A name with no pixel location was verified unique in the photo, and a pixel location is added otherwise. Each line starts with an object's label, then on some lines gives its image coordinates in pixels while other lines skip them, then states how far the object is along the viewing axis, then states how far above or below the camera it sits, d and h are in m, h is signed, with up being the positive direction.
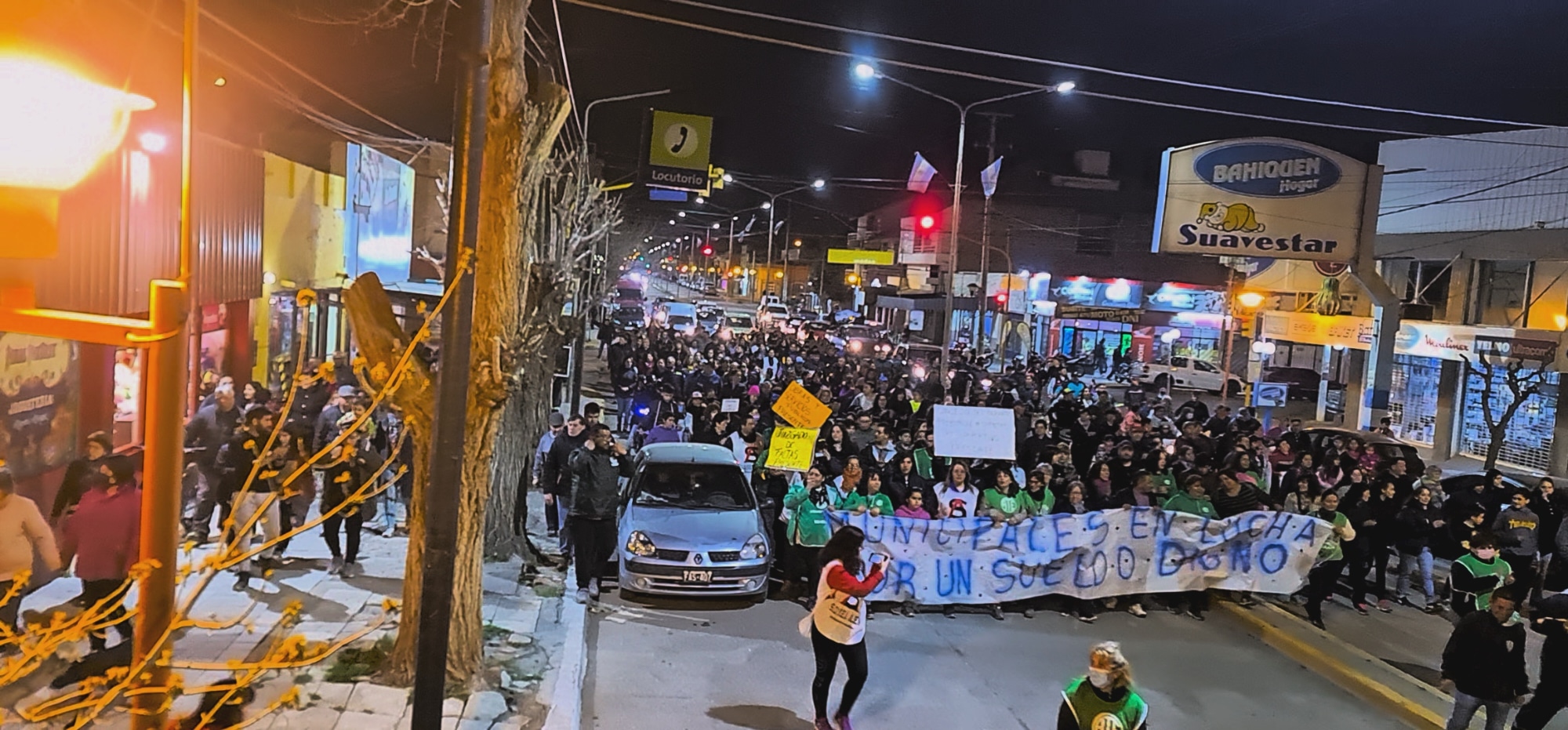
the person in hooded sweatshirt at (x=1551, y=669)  7.88 -2.30
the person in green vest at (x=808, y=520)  11.16 -2.25
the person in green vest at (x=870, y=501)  11.23 -2.02
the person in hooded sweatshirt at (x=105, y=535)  7.16 -1.90
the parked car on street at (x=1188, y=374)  43.84 -1.60
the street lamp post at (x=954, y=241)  23.83 +1.84
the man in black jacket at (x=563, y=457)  11.93 -1.90
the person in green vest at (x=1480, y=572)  9.33 -1.91
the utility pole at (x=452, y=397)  5.95 -0.66
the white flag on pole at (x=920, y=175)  30.12 +4.12
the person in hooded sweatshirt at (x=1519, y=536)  11.60 -1.93
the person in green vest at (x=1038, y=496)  11.59 -1.89
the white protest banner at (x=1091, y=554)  11.20 -2.45
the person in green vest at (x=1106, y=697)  5.44 -1.91
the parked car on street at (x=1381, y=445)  16.12 -1.63
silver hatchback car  10.74 -2.42
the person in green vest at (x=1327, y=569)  11.38 -2.42
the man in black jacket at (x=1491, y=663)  7.52 -2.18
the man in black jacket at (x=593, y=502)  10.67 -2.13
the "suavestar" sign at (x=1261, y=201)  22.45 +3.05
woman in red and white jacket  7.40 -2.14
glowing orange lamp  2.73 +0.29
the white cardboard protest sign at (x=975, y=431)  13.16 -1.39
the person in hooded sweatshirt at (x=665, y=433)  14.45 -1.86
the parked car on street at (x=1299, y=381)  43.81 -1.51
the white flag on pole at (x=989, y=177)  27.94 +3.85
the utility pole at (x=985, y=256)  28.45 +1.79
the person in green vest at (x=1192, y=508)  11.91 -1.95
